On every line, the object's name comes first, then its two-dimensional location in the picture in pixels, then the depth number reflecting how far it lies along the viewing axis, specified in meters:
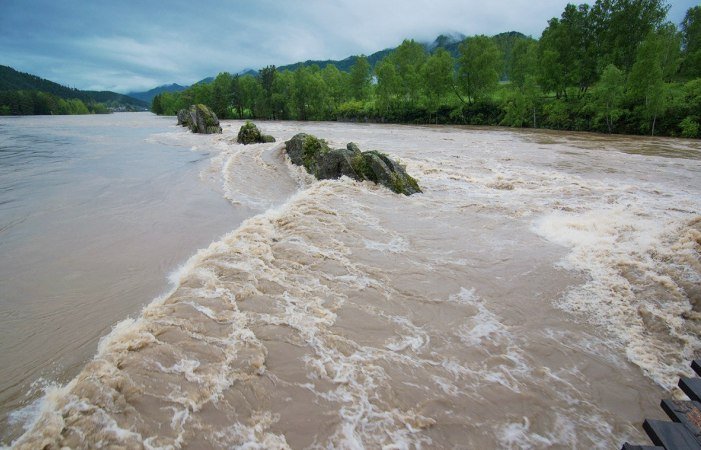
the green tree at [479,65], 59.47
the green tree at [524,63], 55.29
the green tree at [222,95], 100.06
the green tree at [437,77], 64.38
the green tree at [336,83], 86.56
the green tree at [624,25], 48.06
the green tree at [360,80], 86.44
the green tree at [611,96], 38.50
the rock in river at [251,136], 31.59
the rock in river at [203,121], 44.56
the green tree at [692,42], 46.91
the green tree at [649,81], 34.88
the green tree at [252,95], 92.94
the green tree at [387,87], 70.62
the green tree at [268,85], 90.94
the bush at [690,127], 32.59
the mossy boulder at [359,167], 14.92
